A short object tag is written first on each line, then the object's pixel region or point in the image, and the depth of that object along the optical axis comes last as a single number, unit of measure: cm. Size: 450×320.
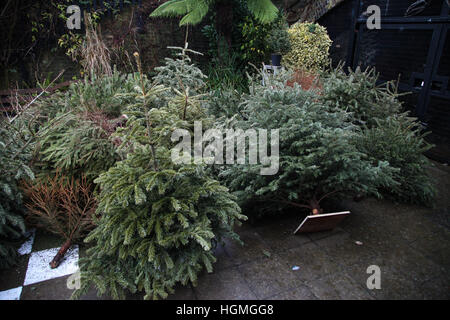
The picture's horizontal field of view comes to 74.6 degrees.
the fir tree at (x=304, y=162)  240
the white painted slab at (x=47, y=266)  215
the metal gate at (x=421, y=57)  415
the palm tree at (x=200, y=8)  547
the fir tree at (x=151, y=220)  183
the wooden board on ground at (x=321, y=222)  243
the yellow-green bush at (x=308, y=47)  582
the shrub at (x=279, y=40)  588
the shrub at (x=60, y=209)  237
